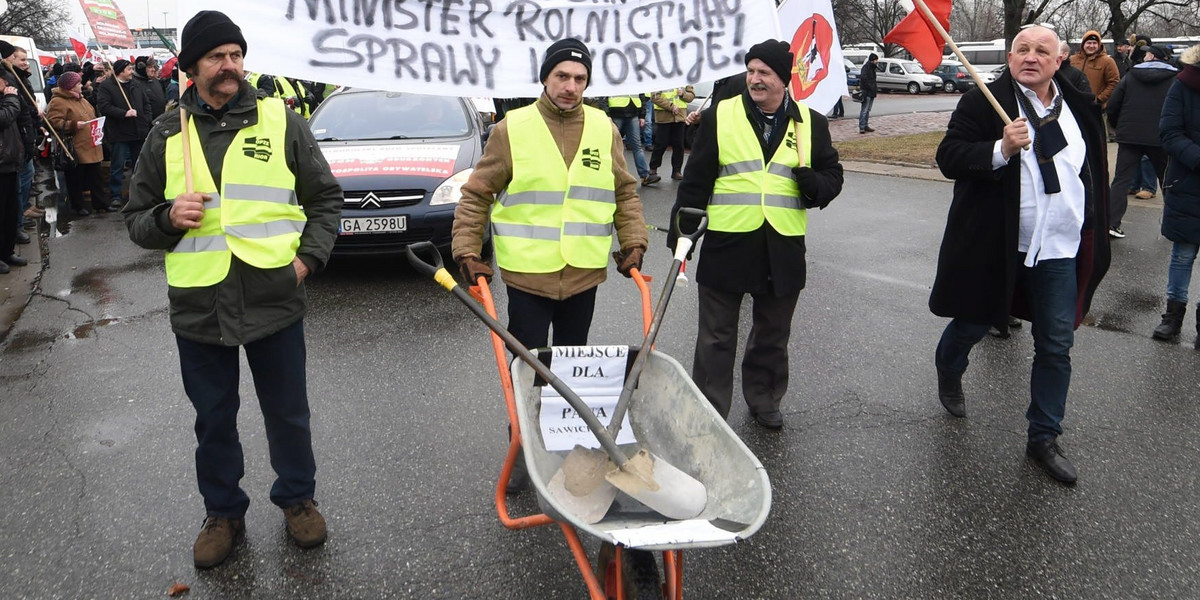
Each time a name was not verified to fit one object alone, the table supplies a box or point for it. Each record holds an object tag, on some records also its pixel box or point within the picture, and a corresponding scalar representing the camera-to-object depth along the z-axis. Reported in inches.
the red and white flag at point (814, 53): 188.1
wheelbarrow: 90.2
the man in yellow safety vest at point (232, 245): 117.0
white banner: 144.9
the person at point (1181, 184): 217.3
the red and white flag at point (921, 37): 164.4
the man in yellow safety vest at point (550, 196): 135.1
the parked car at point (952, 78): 1716.3
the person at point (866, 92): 832.9
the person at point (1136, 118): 321.4
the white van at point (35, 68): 738.8
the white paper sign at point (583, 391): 116.0
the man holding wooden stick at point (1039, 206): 152.6
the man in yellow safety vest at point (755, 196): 158.2
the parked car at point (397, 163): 288.4
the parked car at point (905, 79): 1686.8
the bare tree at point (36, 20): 2263.8
